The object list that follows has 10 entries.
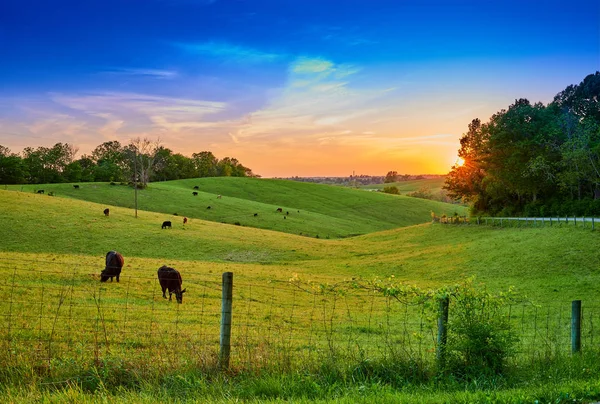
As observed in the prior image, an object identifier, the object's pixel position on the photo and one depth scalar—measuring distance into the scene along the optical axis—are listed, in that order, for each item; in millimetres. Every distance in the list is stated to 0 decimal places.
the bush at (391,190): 162875
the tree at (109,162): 130750
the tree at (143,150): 84562
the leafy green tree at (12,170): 116812
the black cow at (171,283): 21312
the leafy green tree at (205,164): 166375
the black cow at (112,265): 23495
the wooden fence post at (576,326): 10055
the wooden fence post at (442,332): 8734
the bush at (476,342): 8625
